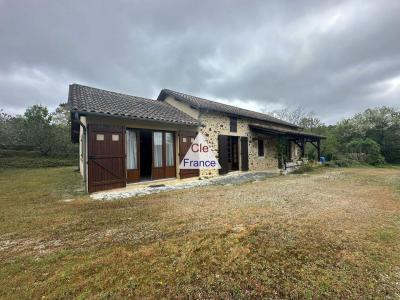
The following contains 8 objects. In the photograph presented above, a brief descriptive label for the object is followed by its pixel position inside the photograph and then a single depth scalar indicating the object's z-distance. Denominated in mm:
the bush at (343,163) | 15891
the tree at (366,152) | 17328
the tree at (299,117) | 27188
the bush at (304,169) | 12197
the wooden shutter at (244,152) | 12406
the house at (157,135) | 6691
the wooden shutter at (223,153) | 10945
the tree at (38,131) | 20562
